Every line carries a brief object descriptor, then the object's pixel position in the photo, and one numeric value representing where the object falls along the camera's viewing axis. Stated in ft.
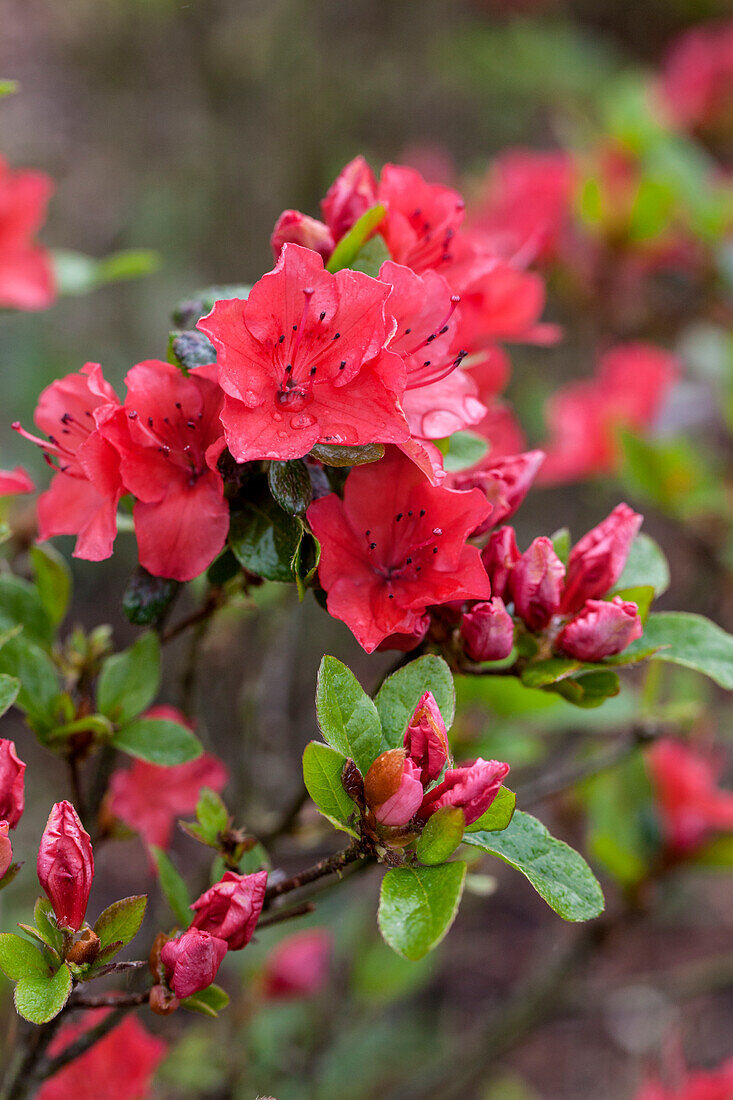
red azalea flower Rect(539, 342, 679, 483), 2.62
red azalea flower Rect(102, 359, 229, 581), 1.57
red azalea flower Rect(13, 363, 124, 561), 1.63
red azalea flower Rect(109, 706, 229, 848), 1.77
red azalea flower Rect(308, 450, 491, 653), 1.58
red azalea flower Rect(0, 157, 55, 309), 2.00
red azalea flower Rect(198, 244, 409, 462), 1.53
